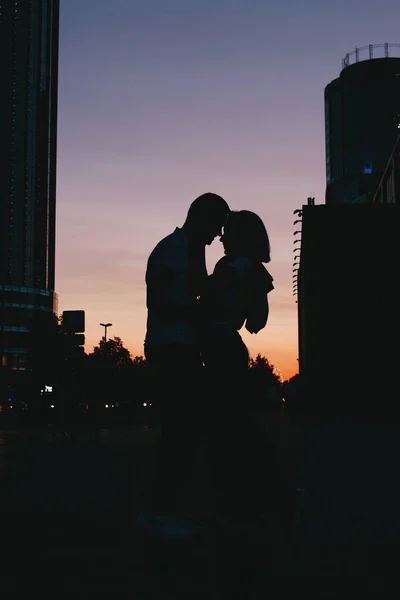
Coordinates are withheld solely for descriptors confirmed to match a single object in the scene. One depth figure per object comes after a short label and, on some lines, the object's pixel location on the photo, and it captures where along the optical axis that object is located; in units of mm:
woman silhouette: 4719
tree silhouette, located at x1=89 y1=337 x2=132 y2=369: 92375
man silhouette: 5043
